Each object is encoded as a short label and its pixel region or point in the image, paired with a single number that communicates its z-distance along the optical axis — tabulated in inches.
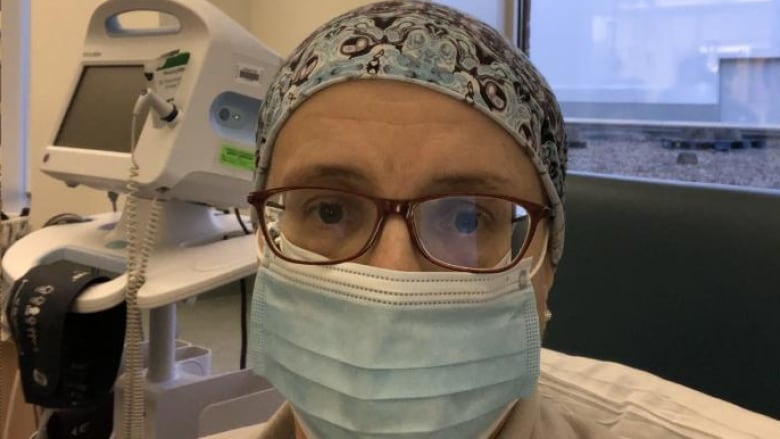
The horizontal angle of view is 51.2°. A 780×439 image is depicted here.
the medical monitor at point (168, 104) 55.9
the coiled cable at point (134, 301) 52.9
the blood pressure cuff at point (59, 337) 51.8
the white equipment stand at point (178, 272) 58.3
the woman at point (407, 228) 33.1
